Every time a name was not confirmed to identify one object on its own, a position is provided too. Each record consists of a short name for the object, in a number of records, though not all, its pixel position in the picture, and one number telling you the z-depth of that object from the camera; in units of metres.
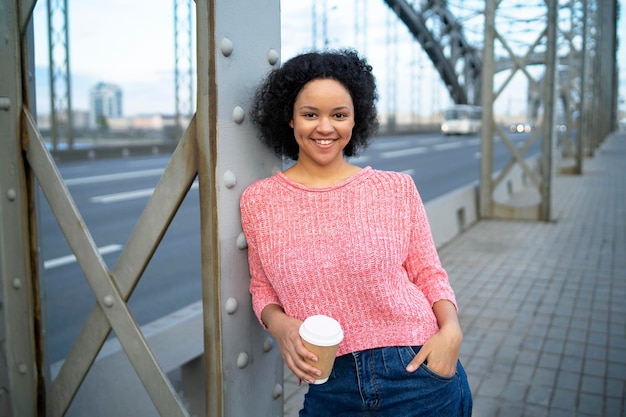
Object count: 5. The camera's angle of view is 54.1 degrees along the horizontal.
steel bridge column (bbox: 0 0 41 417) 1.51
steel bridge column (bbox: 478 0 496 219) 7.77
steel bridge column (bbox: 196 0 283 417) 1.24
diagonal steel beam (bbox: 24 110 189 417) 1.42
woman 1.29
